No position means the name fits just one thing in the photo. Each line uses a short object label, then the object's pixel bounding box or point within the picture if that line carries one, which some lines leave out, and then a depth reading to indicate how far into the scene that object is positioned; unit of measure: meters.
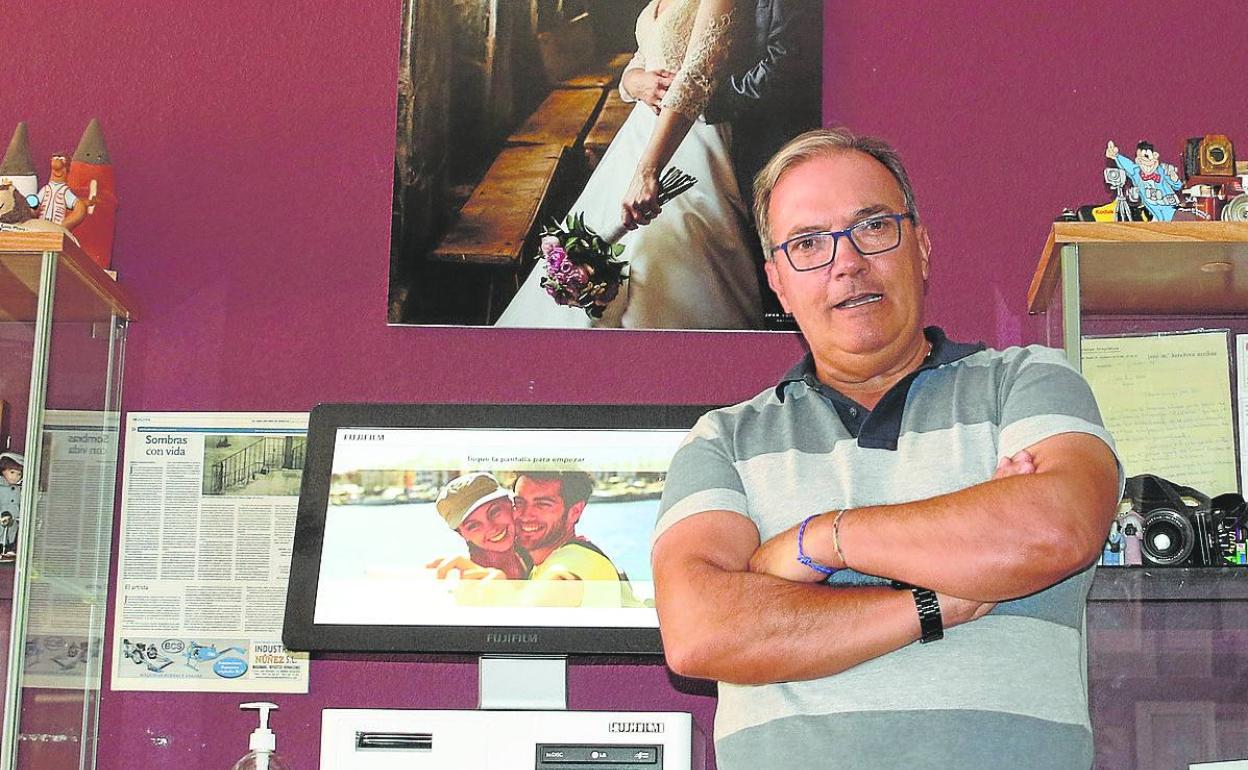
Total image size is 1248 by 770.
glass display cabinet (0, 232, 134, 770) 2.06
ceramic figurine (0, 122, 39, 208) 2.33
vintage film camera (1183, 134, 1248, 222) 2.19
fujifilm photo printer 1.90
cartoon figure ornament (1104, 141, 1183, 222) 2.17
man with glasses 1.40
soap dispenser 2.10
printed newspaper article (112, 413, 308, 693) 2.35
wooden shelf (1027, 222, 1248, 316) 2.06
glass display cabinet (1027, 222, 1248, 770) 1.97
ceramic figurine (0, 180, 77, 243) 2.21
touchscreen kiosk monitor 2.10
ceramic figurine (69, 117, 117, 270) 2.37
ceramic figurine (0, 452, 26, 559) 2.08
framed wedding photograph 2.46
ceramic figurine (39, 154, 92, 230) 2.30
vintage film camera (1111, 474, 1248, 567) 2.00
